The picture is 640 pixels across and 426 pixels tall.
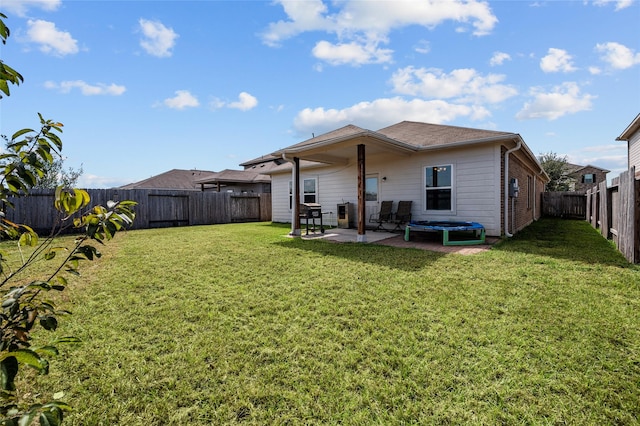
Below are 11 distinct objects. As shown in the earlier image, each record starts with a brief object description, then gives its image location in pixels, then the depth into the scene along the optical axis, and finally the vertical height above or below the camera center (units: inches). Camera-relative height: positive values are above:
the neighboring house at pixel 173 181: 1010.1 +93.0
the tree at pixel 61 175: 609.6 +74.2
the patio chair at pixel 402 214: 380.5 -10.7
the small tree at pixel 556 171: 1111.6 +121.1
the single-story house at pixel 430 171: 323.0 +43.2
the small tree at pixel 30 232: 31.4 -2.8
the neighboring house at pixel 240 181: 803.4 +70.6
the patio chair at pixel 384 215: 392.8 -12.1
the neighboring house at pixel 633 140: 511.2 +120.0
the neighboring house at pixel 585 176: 1306.6 +125.4
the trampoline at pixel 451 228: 297.3 -22.9
